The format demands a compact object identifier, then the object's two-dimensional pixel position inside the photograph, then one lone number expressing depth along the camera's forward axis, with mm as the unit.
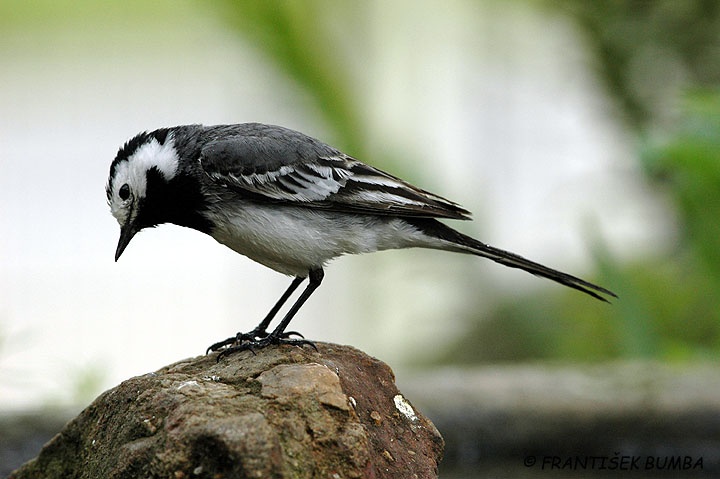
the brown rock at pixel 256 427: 6039
